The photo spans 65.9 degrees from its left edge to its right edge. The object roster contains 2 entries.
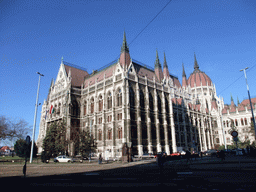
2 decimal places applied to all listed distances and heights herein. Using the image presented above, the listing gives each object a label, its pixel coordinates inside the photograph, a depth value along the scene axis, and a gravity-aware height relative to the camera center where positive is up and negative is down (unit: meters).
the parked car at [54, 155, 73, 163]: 35.00 -2.73
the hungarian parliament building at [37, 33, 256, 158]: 43.81 +8.29
